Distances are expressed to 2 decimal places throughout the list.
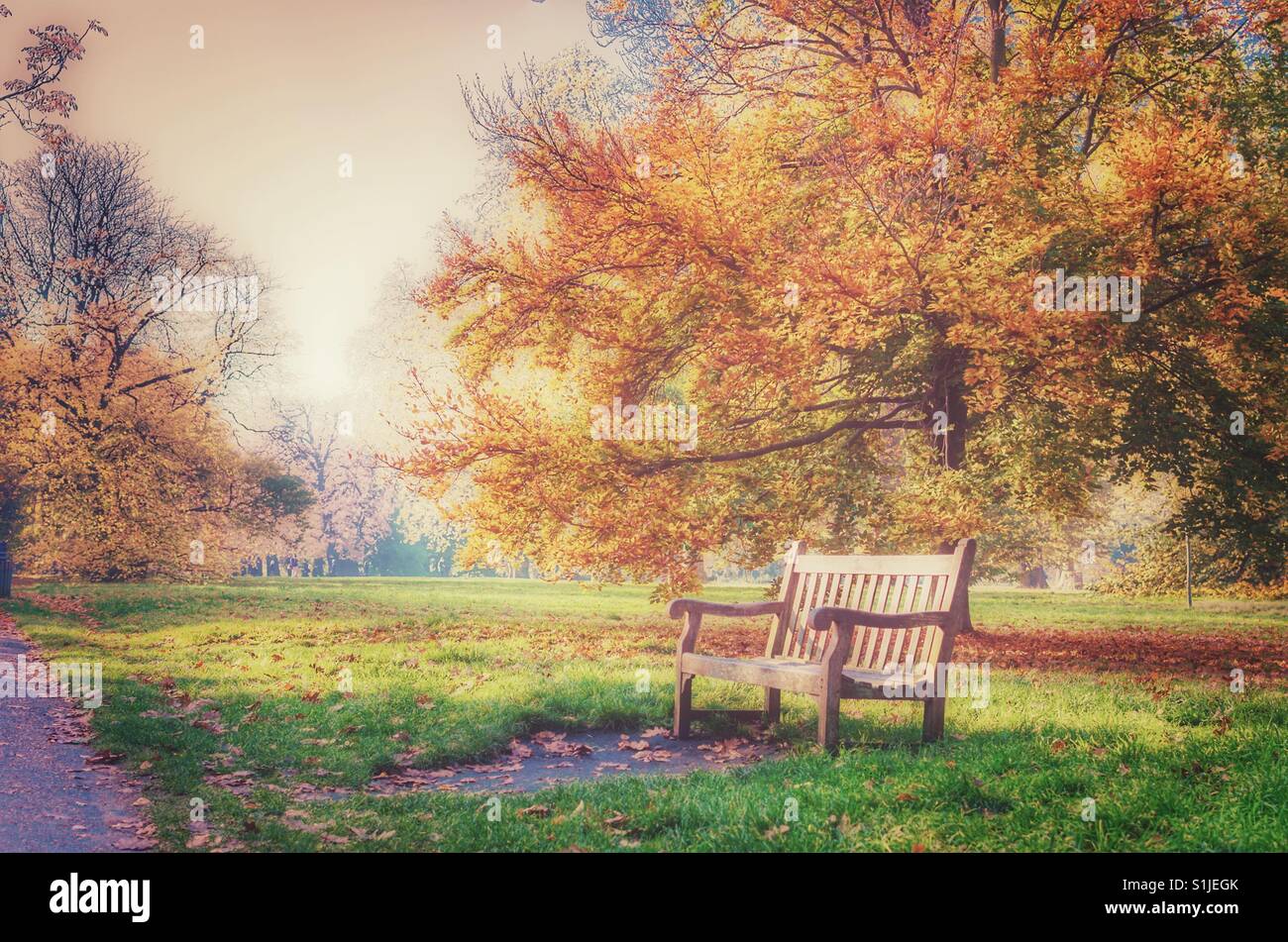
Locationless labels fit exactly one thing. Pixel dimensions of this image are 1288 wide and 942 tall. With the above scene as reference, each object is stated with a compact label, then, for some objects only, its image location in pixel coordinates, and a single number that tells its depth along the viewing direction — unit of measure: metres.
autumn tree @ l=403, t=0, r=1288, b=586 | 8.52
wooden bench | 5.55
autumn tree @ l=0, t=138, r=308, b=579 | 16.88
